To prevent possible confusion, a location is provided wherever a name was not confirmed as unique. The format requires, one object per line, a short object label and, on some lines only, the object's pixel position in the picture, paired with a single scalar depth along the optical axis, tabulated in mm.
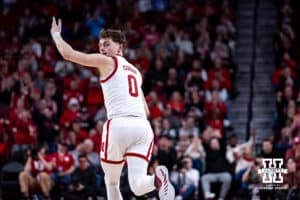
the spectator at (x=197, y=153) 16750
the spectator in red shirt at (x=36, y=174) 15914
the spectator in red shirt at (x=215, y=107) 18328
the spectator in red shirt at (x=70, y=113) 18438
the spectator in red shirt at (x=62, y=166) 16344
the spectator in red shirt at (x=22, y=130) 17259
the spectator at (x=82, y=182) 15712
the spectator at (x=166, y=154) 16594
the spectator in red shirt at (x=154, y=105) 18328
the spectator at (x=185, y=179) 16016
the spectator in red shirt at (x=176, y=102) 18711
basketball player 8938
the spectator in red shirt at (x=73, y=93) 19000
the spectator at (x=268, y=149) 15984
